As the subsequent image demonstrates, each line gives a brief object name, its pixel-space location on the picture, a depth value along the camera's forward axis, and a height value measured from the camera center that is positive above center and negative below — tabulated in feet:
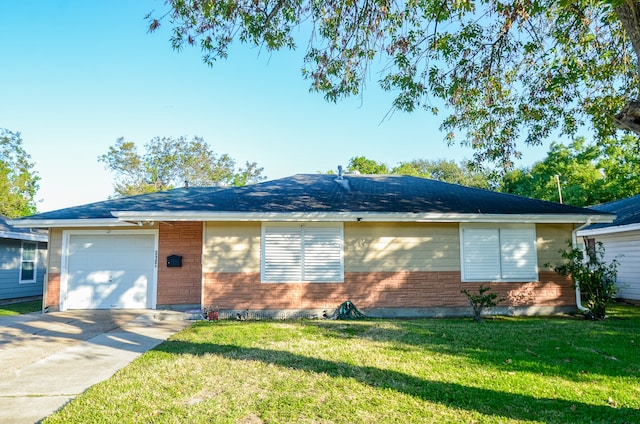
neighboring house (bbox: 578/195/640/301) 42.09 +0.73
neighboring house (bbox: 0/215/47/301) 46.18 -1.42
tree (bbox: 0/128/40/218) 98.07 +19.39
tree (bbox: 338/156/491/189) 123.44 +29.73
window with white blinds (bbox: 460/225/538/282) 33.45 -0.41
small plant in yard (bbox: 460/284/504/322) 29.66 -4.08
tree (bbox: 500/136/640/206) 82.69 +17.69
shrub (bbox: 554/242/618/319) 30.94 -2.62
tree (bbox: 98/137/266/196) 118.11 +26.52
